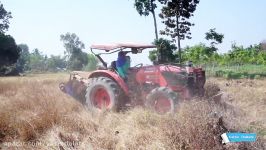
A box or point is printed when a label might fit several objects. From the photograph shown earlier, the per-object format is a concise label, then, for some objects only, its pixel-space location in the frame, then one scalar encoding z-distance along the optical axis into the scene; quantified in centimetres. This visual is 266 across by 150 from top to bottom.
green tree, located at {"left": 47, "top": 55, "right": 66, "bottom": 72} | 10345
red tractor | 850
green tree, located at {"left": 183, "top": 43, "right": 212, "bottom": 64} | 3606
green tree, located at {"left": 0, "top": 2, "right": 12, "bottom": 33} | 5975
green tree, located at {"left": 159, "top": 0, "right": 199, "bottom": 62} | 2895
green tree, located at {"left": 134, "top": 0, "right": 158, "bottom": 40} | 3020
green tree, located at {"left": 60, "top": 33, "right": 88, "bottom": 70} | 7506
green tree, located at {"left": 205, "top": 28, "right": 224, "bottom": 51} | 3124
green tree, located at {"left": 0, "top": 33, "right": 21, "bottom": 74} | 4594
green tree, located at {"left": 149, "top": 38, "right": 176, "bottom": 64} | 2905
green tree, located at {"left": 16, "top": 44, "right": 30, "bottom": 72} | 8384
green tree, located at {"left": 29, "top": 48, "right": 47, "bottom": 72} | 9975
